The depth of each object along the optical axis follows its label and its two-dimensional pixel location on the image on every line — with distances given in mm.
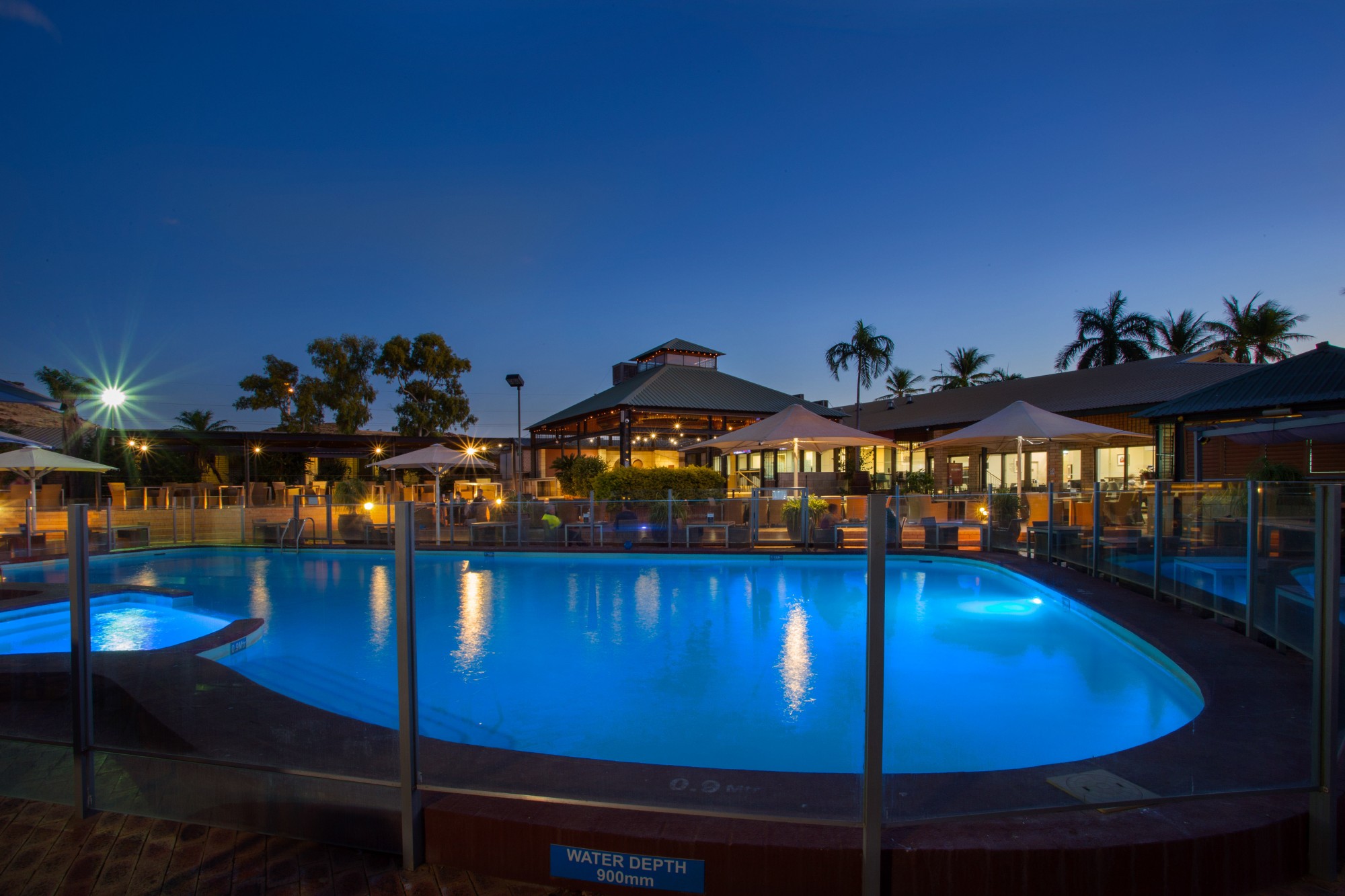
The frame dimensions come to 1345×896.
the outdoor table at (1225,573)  5223
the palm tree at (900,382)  41094
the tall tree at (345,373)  36844
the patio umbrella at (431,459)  16750
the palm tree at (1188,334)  36000
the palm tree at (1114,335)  34562
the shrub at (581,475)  18328
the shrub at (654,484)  15172
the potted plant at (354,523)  15039
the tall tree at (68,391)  20969
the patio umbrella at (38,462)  13898
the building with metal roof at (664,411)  22375
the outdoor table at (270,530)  15281
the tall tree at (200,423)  38156
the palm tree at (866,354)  30719
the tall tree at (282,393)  36719
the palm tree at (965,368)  39719
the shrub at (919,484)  20938
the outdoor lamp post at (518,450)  21250
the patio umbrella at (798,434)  13508
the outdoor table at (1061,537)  9297
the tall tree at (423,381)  37250
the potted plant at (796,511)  12789
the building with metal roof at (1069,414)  19812
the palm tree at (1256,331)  34375
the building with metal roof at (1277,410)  9602
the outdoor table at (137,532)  7248
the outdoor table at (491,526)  14242
